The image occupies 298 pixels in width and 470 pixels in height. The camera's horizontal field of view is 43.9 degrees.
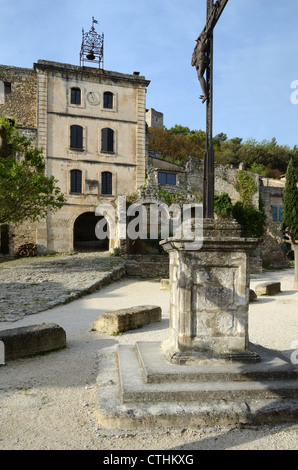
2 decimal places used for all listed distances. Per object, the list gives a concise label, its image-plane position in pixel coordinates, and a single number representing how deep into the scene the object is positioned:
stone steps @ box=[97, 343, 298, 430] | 3.65
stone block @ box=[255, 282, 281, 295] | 13.33
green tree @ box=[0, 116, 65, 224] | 15.45
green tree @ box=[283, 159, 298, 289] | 17.20
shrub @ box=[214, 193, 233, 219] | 26.69
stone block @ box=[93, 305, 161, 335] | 7.52
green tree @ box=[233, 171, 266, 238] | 28.86
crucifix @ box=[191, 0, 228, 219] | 5.01
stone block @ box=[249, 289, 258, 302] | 11.77
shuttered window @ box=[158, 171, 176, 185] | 25.38
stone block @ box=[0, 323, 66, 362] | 5.79
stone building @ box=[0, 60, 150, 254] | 23.50
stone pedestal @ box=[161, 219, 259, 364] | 4.50
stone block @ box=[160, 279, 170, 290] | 13.93
